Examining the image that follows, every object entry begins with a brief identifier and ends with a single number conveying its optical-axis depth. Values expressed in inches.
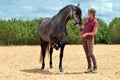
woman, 452.4
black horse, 458.9
